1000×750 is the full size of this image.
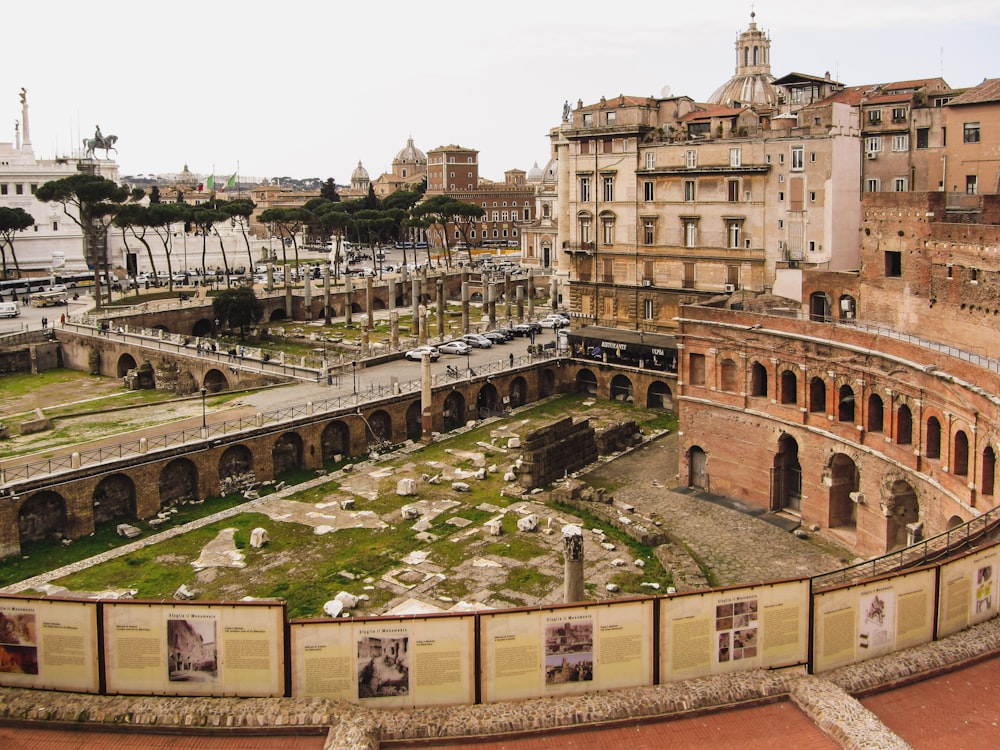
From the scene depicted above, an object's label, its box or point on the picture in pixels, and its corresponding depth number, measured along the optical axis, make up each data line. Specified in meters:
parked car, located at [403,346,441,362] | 59.62
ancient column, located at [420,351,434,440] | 47.81
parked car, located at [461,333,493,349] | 65.19
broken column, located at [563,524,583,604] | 25.05
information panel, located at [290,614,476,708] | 17.42
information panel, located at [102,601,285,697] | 17.67
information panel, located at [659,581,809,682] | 18.02
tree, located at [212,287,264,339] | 71.38
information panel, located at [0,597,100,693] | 17.89
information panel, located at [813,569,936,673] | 18.36
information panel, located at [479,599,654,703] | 17.58
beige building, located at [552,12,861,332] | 50.91
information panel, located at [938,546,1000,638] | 19.05
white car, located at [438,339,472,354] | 62.28
